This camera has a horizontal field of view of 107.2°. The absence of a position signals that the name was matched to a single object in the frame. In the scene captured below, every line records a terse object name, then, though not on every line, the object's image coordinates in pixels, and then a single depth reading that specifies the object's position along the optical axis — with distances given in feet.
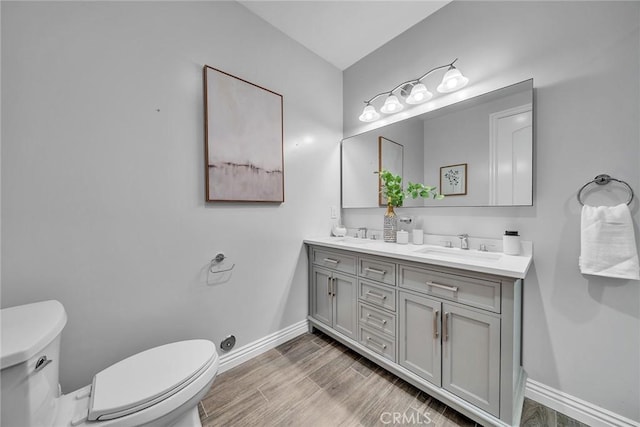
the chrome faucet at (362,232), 7.44
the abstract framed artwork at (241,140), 5.11
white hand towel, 3.53
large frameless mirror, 4.63
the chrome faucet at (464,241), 5.30
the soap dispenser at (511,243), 4.56
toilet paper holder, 5.25
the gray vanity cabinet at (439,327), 3.66
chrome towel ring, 3.67
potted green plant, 6.44
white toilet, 2.40
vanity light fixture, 5.16
